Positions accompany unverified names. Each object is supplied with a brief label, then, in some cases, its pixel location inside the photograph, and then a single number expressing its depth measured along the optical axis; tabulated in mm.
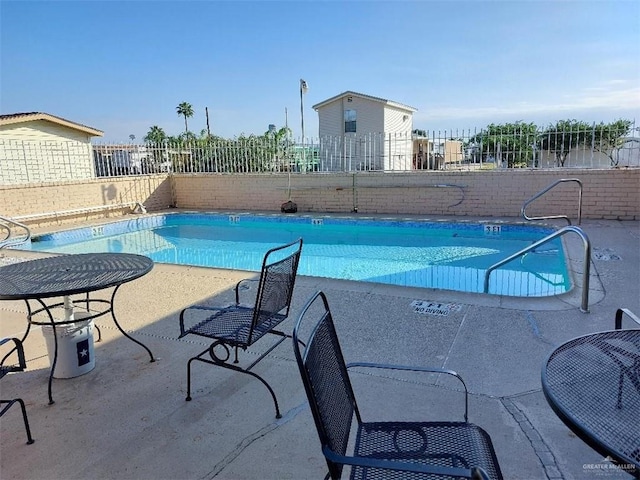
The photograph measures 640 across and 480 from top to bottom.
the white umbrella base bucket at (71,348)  2676
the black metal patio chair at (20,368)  2047
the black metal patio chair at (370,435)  1161
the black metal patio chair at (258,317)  2318
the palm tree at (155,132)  33031
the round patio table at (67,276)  2371
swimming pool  6285
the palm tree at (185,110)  41219
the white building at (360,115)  19797
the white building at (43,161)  10391
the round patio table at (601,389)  1175
